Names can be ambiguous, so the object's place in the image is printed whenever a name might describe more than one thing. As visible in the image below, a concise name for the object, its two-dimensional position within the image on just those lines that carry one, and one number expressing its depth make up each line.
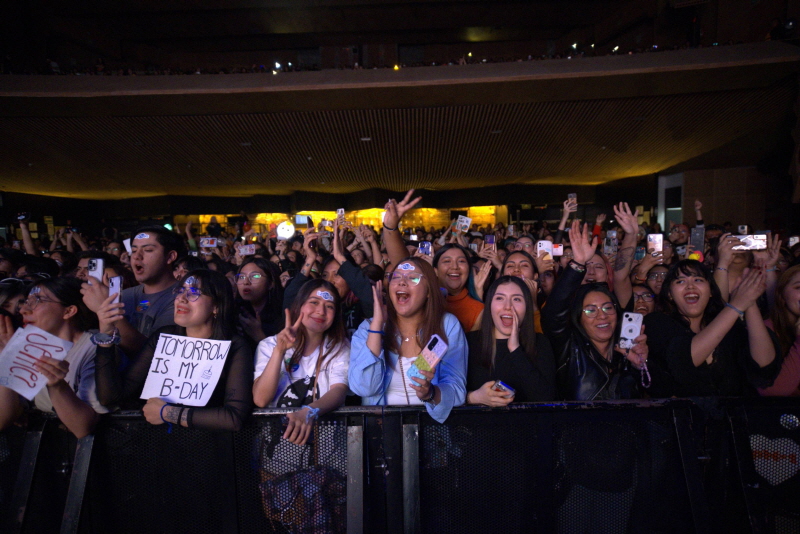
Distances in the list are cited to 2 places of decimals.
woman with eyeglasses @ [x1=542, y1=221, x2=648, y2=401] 2.18
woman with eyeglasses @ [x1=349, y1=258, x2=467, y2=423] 1.81
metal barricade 1.69
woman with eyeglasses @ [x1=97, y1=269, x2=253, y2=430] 1.71
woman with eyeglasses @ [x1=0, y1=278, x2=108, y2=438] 1.69
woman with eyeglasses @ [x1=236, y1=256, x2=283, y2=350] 3.30
